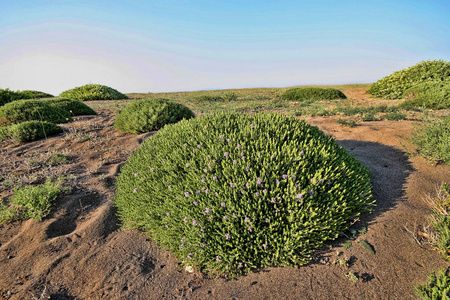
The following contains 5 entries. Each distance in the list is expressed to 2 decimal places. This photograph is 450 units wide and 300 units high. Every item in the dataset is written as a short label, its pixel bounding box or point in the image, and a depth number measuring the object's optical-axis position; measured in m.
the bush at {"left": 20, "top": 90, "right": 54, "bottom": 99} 26.26
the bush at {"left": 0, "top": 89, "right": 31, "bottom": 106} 16.75
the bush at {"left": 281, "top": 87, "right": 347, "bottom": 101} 20.44
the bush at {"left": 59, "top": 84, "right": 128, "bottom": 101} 23.23
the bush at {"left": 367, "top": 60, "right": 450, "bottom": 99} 19.92
